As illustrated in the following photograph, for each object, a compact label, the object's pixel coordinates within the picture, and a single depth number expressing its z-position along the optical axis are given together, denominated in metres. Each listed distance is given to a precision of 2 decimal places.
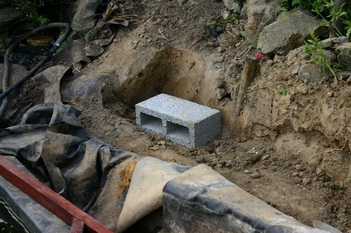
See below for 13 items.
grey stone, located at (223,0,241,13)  5.79
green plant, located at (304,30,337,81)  4.45
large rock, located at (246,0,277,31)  5.29
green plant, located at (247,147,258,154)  4.87
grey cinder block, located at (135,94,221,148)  5.08
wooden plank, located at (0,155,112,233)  3.48
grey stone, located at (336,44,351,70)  4.38
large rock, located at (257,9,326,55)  4.84
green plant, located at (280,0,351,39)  4.54
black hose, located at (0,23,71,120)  6.00
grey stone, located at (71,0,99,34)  6.60
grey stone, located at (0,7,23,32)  6.96
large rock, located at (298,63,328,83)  4.50
